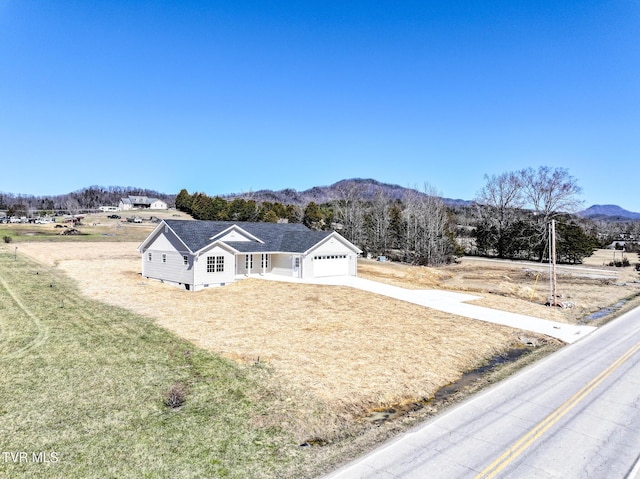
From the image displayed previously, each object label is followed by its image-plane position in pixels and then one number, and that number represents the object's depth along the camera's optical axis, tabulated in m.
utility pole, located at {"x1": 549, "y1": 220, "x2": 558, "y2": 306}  26.88
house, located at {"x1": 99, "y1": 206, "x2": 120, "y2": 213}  131.60
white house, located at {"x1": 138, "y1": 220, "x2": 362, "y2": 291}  29.73
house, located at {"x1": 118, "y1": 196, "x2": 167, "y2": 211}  139.88
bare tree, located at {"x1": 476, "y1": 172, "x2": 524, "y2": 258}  68.38
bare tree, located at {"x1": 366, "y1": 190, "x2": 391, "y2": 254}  64.74
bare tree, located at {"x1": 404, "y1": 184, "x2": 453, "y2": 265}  57.72
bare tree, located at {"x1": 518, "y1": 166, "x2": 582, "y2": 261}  65.75
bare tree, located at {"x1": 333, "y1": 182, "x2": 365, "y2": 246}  66.28
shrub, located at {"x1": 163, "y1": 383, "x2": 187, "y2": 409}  10.59
